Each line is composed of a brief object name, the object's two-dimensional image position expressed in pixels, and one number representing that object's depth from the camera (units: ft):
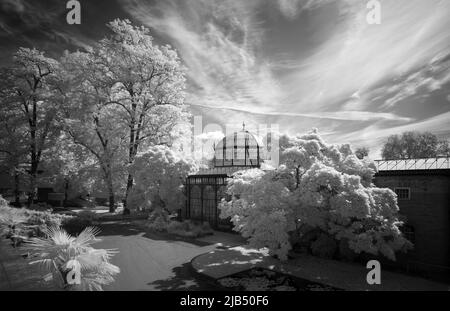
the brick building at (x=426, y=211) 47.75
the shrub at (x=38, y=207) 90.90
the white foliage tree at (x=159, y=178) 86.53
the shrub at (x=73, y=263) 23.65
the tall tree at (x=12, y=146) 97.25
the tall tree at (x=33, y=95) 98.48
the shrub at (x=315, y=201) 42.75
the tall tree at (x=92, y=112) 100.17
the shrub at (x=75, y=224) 71.67
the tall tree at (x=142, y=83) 99.81
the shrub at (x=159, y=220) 80.30
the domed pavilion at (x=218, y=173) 81.97
